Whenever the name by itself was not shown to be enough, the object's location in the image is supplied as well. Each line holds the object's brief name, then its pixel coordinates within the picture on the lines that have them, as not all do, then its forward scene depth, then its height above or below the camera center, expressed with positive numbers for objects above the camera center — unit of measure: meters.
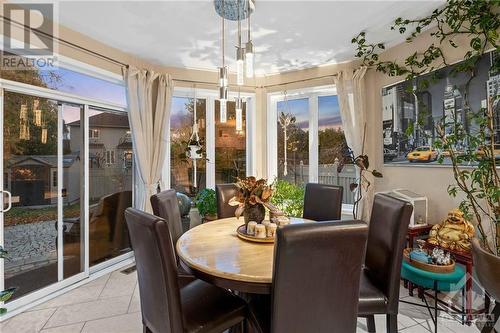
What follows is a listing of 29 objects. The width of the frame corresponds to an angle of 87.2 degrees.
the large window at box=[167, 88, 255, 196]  3.95 +0.36
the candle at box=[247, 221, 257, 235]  1.91 -0.44
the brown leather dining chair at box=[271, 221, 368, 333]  1.14 -0.49
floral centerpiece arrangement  1.97 -0.24
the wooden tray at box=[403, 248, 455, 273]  2.09 -0.82
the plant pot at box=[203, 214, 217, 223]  3.53 -0.67
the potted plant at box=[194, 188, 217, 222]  3.54 -0.52
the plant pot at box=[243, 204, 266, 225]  2.01 -0.35
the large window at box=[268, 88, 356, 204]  3.82 +0.42
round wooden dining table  1.33 -0.54
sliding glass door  2.38 -0.24
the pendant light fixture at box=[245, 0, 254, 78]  1.68 +0.70
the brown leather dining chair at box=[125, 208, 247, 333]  1.30 -0.71
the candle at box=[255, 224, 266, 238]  1.85 -0.45
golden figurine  2.18 -0.57
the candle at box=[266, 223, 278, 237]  1.87 -0.45
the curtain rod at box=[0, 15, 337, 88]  2.36 +1.28
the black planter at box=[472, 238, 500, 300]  1.46 -0.60
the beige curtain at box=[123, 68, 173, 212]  3.27 +0.59
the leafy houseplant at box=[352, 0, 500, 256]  1.91 +0.93
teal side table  2.06 -0.92
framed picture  2.19 +0.56
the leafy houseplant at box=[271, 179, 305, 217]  3.48 -0.43
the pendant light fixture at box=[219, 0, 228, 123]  1.92 +0.56
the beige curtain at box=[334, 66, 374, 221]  3.35 +0.74
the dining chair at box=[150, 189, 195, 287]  1.99 -0.37
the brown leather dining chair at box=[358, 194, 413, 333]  1.61 -0.66
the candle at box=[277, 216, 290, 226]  2.01 -0.42
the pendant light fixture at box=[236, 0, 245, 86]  1.67 +0.65
